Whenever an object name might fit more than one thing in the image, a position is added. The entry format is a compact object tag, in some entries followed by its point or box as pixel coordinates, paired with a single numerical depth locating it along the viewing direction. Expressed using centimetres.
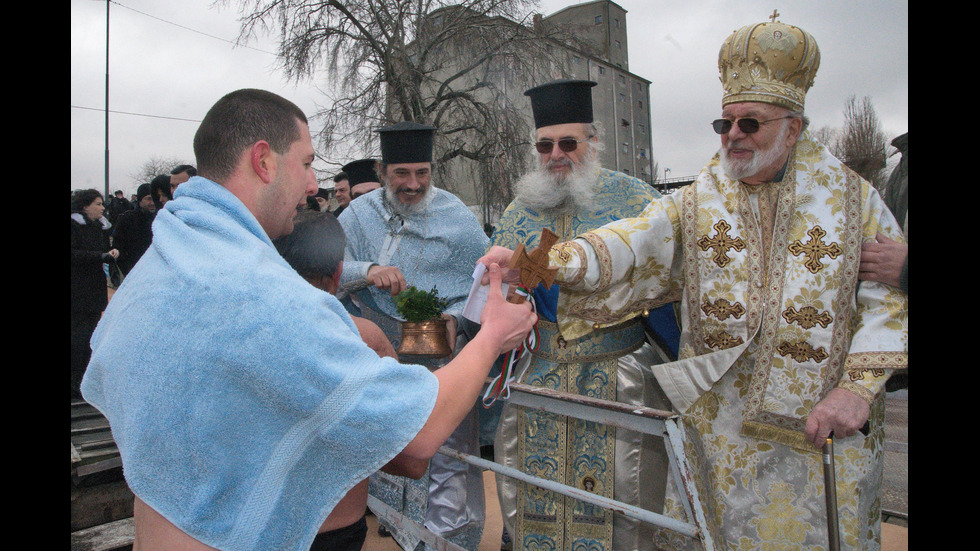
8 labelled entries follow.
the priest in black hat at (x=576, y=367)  277
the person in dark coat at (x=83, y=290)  615
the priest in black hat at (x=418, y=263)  345
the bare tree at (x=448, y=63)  1448
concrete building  1506
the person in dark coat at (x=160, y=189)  560
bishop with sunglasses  214
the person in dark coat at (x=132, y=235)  626
